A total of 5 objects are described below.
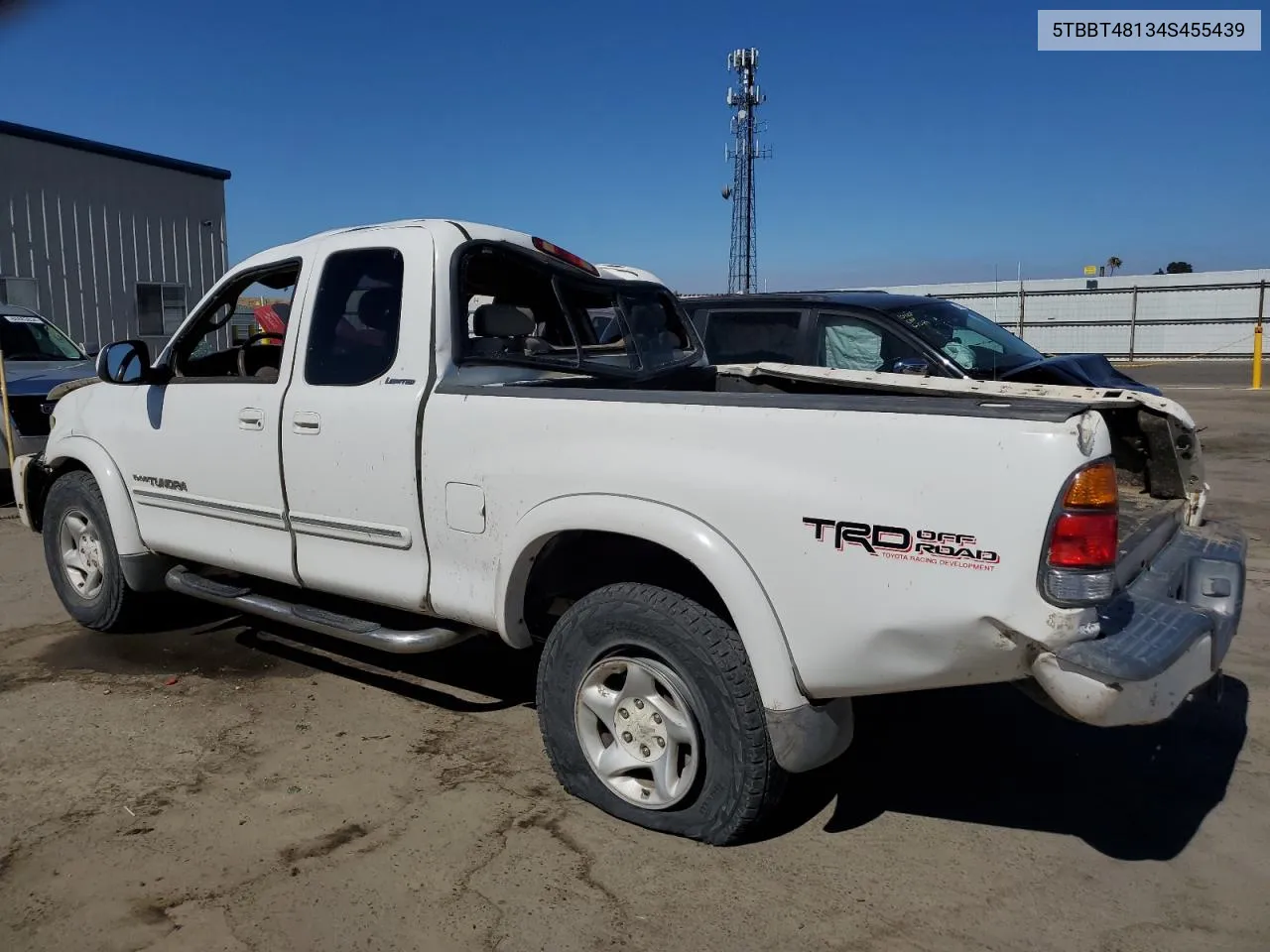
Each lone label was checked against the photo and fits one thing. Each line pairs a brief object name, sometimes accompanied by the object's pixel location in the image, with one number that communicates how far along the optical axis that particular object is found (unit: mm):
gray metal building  15516
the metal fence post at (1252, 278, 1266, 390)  18766
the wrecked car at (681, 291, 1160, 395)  6824
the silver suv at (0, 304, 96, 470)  8641
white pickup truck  2580
